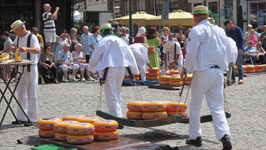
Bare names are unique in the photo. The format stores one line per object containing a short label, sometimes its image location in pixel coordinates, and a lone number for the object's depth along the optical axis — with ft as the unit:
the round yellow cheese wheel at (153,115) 32.78
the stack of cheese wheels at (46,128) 30.17
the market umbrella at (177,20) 104.68
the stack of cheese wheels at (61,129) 29.07
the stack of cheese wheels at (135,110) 33.22
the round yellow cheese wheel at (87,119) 30.17
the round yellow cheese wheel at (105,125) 28.63
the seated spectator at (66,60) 70.90
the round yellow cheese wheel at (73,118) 30.90
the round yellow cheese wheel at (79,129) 27.99
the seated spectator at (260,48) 87.84
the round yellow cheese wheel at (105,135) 28.68
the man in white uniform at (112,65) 36.58
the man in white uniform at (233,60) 53.56
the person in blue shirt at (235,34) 60.90
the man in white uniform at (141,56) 61.87
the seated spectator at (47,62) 68.74
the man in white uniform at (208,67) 29.60
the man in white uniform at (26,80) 38.11
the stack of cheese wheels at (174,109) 33.60
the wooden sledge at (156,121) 32.09
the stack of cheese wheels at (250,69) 75.51
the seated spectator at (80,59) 71.92
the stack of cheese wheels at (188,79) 58.03
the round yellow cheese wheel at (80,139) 28.04
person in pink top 90.91
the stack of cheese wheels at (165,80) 59.29
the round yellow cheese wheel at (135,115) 33.24
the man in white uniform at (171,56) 69.21
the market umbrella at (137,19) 116.16
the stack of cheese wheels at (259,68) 77.01
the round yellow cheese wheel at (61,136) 29.19
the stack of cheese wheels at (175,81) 58.95
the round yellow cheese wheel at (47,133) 30.25
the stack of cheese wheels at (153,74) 65.46
